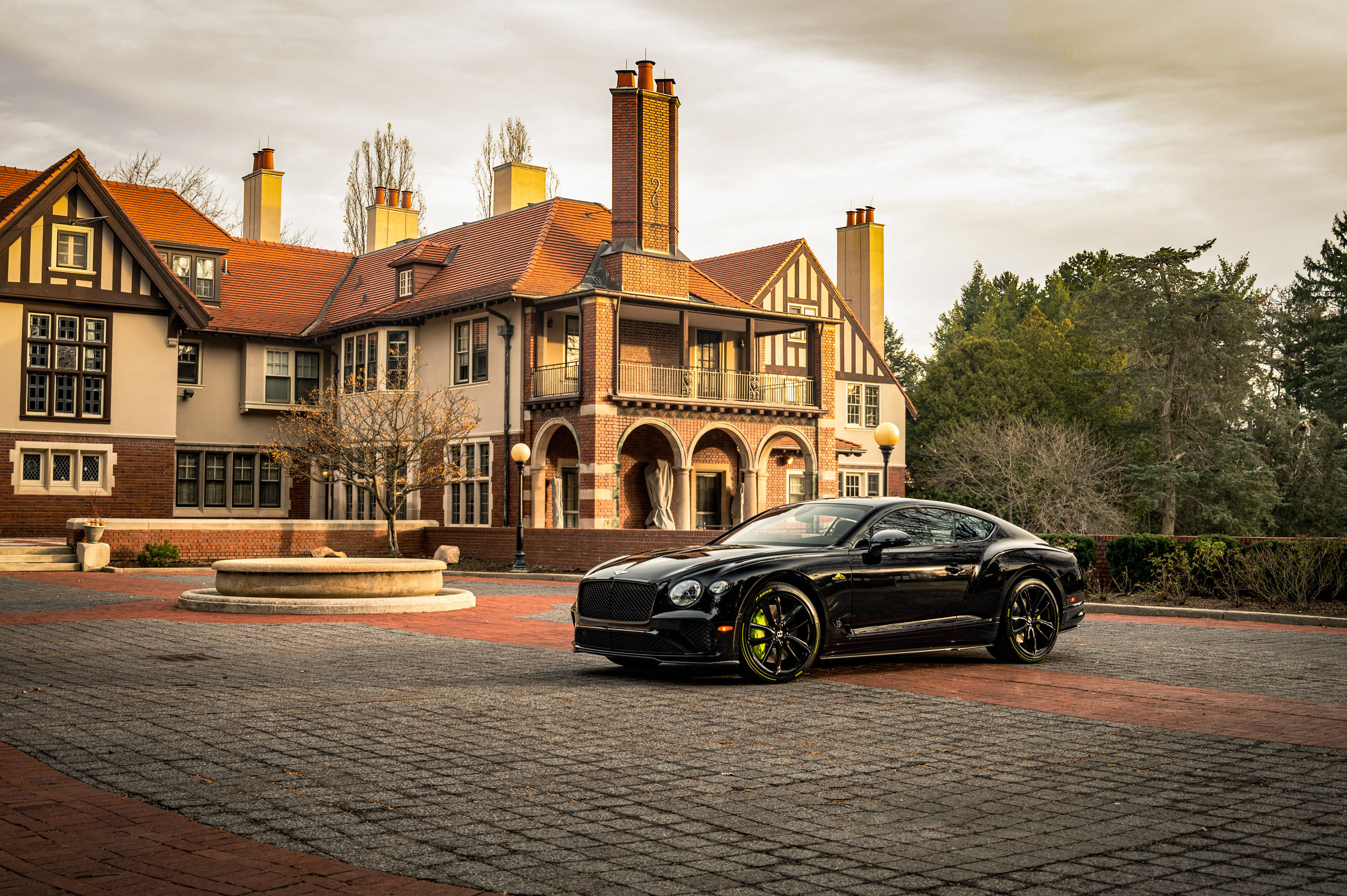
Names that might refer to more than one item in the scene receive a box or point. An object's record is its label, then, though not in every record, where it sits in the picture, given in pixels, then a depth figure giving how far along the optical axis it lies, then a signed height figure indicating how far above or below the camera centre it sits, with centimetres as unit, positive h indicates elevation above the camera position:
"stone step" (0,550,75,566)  2497 -131
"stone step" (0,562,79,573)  2458 -146
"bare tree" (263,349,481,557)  3153 +159
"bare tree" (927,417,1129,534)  4225 +80
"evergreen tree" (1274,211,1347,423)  5034 +768
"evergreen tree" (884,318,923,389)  8100 +902
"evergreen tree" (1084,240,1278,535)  4556 +486
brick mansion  3169 +408
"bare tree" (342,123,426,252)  5400 +1402
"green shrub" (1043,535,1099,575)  1933 -78
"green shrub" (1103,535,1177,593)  1850 -87
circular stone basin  1578 -121
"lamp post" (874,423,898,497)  2103 +106
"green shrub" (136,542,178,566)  2706 -131
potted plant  2578 -72
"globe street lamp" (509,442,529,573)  2812 -64
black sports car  933 -76
